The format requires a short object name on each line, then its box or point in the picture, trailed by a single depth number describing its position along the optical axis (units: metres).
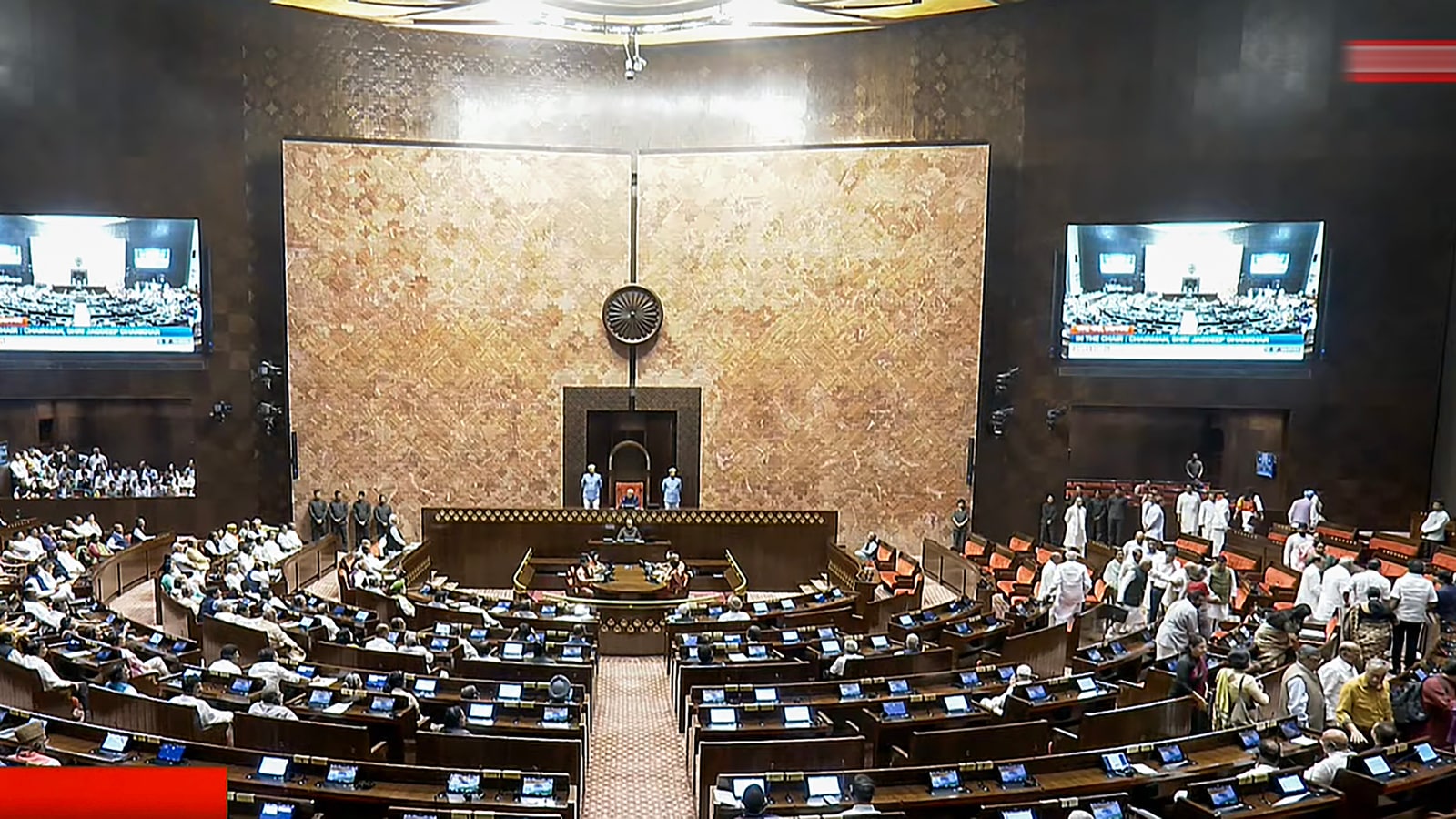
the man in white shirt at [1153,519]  19.44
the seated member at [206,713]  8.37
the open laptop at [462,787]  7.05
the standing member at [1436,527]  17.48
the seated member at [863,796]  6.50
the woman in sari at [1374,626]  10.27
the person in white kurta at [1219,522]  19.34
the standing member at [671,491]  21.12
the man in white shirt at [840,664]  10.46
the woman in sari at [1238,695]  8.38
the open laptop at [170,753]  7.24
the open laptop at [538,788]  7.12
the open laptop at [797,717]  8.55
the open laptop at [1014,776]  7.21
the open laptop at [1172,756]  7.57
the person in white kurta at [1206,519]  19.48
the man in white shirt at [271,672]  9.24
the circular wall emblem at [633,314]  21.50
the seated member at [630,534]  18.33
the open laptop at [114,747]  7.44
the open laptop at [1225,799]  6.68
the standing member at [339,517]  20.39
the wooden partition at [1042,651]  11.98
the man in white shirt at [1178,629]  10.28
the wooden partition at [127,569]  15.58
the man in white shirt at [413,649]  10.70
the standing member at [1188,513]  19.86
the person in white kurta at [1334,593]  12.33
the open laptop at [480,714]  8.73
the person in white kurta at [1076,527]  20.09
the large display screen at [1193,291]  20.27
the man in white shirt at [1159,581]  13.10
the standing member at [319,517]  20.50
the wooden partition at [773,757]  7.96
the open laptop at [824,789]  7.04
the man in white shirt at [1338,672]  8.62
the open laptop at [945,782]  7.18
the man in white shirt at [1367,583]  11.75
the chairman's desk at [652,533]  18.62
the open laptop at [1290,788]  6.79
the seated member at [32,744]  6.64
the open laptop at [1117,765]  7.42
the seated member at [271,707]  8.27
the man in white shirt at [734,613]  12.87
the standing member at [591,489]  20.77
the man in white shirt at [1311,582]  13.15
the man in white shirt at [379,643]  10.90
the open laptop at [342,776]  7.16
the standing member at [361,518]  20.34
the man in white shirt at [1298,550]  15.54
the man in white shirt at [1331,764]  6.88
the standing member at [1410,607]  11.20
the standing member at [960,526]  20.69
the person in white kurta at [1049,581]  13.31
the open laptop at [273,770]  7.15
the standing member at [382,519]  20.02
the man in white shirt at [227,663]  9.60
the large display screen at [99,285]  20.30
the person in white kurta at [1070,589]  12.91
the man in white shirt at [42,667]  9.37
